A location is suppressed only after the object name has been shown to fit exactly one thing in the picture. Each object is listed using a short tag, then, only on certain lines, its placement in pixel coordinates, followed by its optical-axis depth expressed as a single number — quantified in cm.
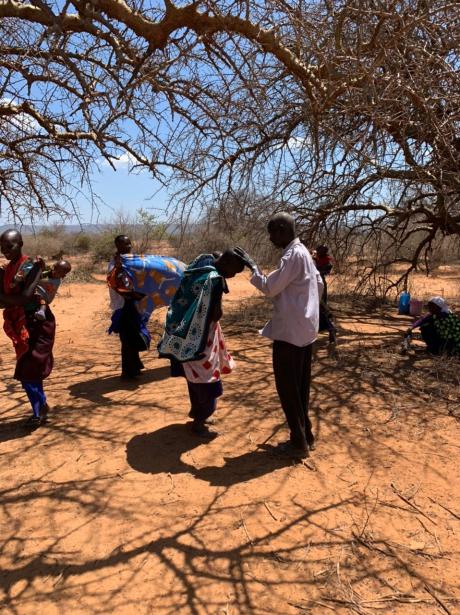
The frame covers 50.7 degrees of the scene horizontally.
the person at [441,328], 557
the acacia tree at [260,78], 322
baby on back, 374
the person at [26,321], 359
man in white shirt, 300
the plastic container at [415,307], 890
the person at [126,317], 488
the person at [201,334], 342
